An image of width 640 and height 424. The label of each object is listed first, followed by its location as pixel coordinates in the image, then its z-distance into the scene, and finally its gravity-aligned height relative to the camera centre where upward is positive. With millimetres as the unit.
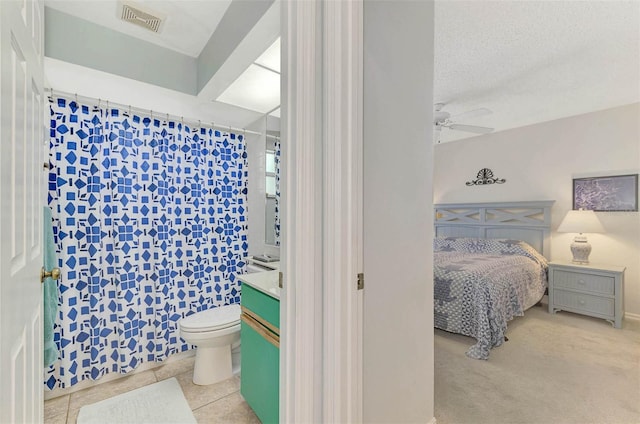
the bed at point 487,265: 2453 -552
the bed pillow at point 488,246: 3519 -472
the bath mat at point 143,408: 1667 -1208
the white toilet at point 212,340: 1926 -885
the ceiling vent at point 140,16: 1791 +1262
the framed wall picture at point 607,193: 3130 +206
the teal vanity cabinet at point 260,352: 1376 -735
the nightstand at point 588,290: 2922 -842
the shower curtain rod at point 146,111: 1942 +771
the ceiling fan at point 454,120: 2834 +925
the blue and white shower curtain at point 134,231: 1953 -161
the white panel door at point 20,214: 580 -11
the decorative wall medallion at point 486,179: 4227 +486
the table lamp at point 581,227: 3148 -179
